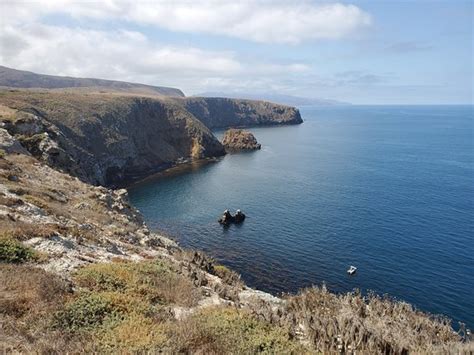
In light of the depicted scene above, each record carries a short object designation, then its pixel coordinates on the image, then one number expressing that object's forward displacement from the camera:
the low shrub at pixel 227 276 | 27.33
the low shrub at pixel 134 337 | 10.68
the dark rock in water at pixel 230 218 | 69.31
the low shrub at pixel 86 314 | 12.10
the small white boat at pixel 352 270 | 50.00
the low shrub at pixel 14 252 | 16.66
